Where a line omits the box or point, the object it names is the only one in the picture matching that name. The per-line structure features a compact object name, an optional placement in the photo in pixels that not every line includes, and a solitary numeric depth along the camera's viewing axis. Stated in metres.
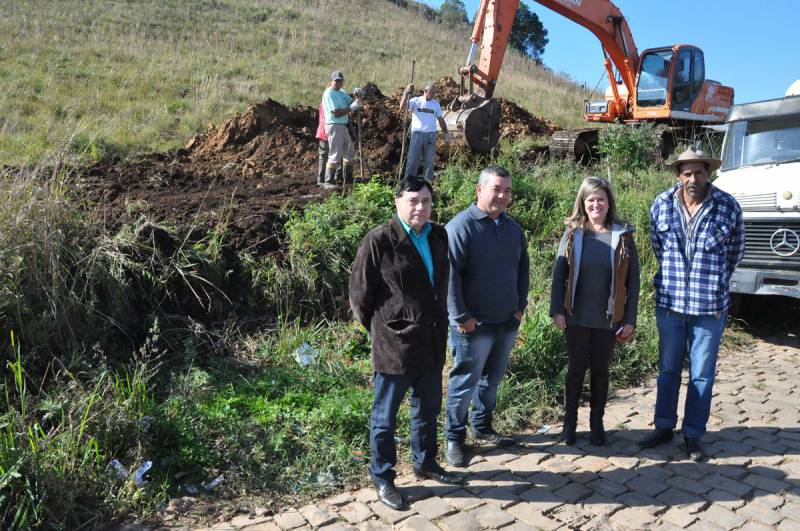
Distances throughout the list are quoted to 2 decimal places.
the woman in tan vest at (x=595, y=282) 4.35
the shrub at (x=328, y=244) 6.86
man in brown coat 3.69
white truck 6.69
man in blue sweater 4.13
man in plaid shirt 4.35
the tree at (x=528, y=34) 62.62
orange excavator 12.66
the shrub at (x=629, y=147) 11.98
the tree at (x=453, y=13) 53.67
